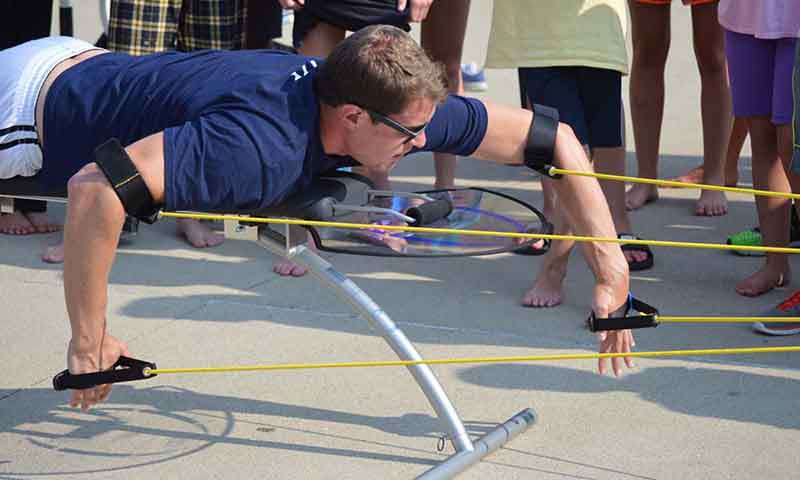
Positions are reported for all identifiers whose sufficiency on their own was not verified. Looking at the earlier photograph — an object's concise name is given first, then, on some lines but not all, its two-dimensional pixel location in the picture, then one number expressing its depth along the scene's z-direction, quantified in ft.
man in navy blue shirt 15.34
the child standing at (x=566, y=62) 24.99
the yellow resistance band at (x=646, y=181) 14.46
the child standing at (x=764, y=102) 24.41
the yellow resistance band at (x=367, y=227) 14.82
